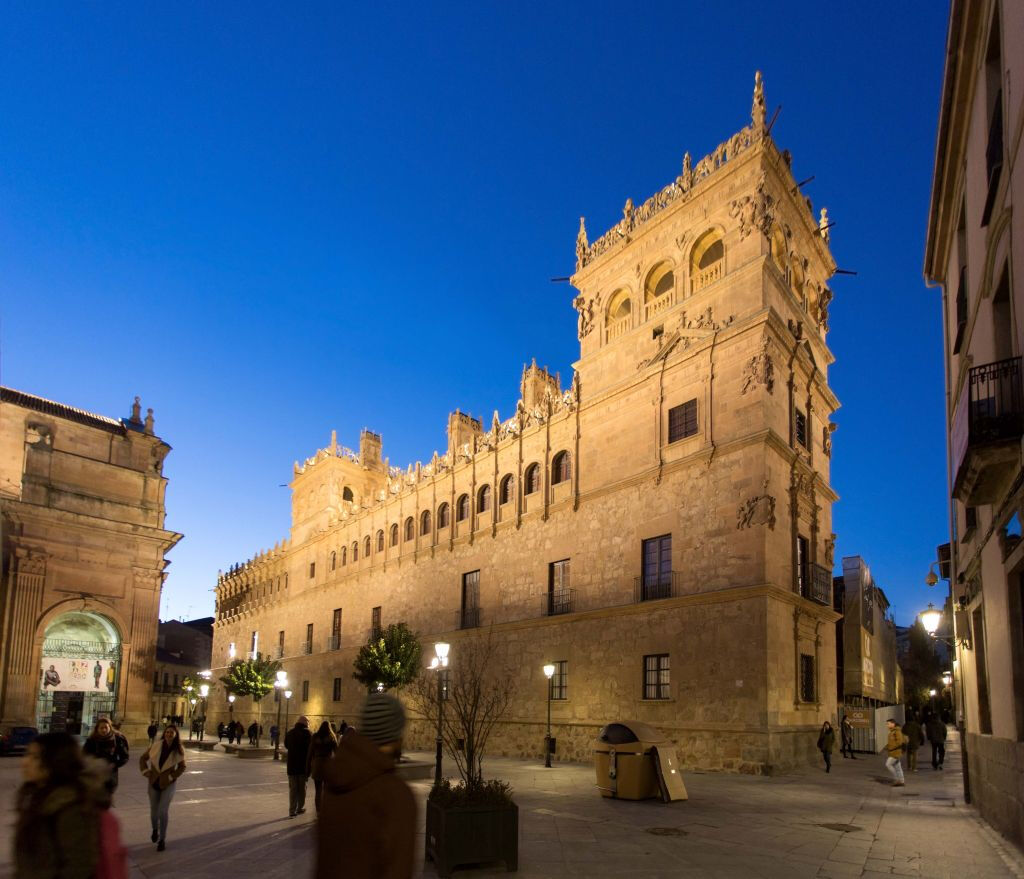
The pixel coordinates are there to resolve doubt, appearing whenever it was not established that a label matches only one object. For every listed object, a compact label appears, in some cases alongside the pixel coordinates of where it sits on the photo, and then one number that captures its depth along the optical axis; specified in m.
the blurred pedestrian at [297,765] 13.02
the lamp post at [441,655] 18.61
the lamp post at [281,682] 31.09
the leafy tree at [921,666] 75.38
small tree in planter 8.83
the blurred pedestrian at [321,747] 11.14
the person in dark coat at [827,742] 23.06
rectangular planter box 8.80
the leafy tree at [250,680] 41.94
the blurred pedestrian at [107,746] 10.67
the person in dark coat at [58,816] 3.57
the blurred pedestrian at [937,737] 23.98
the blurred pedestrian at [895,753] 19.22
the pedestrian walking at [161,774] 10.13
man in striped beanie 3.33
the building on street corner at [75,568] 30.19
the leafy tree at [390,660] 29.88
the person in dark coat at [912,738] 22.59
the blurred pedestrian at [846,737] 29.22
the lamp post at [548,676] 24.40
